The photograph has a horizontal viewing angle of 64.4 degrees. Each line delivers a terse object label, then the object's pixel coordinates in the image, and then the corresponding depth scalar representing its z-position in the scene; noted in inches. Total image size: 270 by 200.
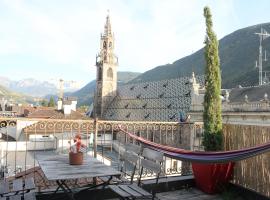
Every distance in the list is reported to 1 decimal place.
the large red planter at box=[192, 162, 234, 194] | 156.7
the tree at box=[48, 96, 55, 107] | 2241.0
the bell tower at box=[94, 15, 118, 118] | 1723.7
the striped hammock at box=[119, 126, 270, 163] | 118.9
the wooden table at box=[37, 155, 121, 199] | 102.6
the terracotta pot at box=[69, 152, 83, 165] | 118.9
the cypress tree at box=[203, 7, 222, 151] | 171.0
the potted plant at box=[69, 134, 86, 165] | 118.9
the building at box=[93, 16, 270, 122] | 708.1
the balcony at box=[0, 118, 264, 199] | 139.6
